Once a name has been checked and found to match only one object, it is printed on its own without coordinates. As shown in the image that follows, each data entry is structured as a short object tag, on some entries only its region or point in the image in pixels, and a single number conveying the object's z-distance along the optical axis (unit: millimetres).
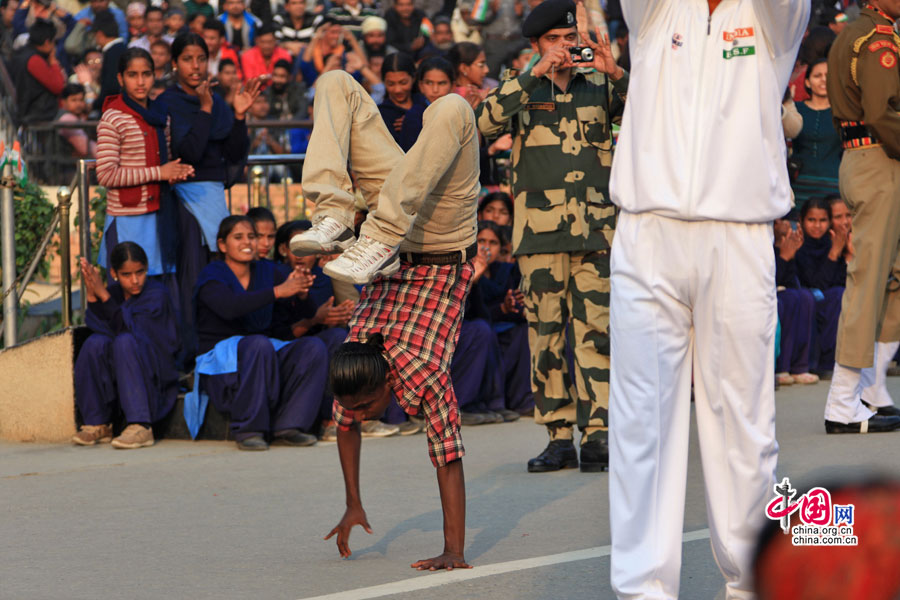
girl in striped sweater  17984
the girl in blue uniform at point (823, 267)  22297
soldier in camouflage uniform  14242
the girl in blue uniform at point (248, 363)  16812
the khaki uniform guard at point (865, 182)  15125
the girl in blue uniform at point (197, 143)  18625
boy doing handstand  9711
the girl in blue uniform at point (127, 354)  16828
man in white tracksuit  7602
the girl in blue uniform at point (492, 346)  18578
